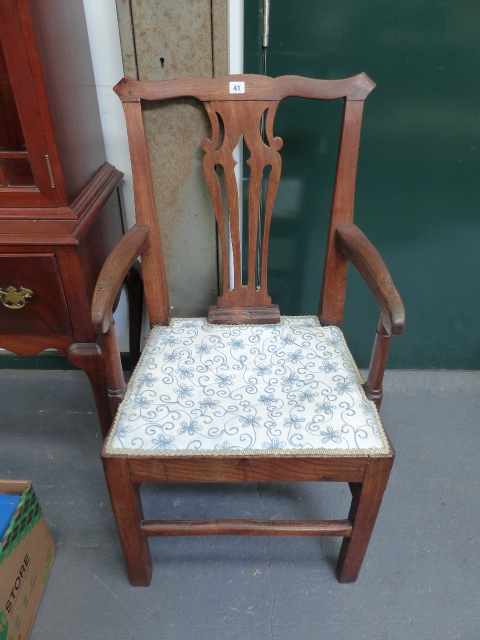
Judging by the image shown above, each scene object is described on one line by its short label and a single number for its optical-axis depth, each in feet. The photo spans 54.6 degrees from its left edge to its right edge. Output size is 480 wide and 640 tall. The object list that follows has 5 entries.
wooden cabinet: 2.87
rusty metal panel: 3.45
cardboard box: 3.04
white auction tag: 3.36
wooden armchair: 2.83
